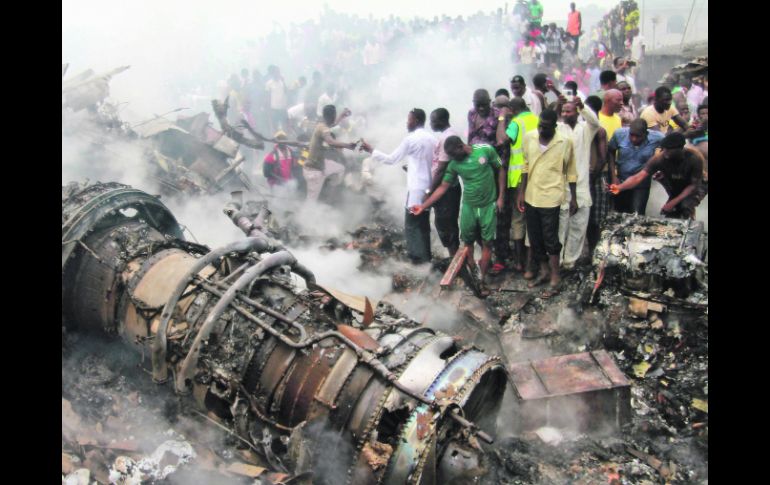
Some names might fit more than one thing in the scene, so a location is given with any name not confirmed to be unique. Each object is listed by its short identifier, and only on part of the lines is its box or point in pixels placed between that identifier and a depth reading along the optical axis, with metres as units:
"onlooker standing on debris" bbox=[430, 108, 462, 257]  6.67
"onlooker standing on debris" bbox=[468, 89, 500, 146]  6.79
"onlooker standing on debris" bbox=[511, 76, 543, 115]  7.45
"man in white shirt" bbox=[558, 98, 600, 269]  6.23
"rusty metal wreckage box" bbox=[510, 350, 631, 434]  4.72
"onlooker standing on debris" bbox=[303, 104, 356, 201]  9.00
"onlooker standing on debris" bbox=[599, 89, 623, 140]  6.94
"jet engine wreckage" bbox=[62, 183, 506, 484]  3.51
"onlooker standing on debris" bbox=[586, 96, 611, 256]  6.54
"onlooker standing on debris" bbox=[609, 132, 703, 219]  6.05
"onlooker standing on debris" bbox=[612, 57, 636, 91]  10.18
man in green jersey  6.34
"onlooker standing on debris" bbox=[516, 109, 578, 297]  6.02
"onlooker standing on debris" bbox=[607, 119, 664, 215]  6.47
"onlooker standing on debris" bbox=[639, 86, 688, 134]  7.45
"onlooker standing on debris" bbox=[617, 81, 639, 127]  7.88
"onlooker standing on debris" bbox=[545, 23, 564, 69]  14.79
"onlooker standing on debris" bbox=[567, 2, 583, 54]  14.88
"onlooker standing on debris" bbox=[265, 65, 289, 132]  15.48
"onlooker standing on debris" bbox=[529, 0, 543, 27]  14.70
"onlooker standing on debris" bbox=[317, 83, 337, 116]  14.18
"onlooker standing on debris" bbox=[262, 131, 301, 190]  10.55
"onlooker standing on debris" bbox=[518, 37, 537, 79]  14.70
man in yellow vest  6.43
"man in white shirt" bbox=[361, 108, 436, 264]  7.02
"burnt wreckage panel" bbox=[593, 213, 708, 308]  5.41
